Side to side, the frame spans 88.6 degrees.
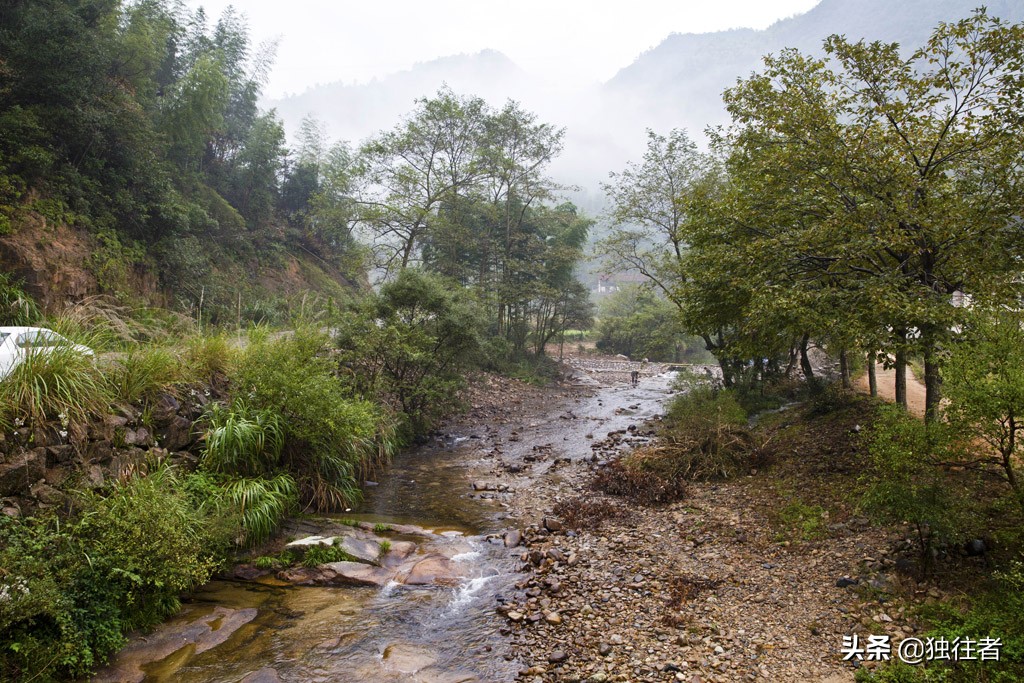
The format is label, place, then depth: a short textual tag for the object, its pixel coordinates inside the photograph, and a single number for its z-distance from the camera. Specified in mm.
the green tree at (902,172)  6391
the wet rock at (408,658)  4758
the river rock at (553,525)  7717
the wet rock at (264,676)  4480
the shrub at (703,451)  9586
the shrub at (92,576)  4086
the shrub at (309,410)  8047
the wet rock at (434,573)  6367
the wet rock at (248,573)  6191
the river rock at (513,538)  7324
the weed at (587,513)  7781
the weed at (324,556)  6475
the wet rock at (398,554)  6777
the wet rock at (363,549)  6707
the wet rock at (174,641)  4457
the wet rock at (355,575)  6270
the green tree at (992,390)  4352
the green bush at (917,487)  4680
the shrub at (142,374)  6770
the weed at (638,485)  8633
